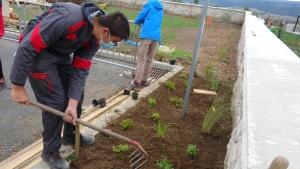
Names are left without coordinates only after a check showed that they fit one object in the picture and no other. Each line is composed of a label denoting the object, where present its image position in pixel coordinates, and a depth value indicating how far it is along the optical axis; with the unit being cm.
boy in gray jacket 200
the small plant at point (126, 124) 325
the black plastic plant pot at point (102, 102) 395
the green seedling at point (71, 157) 269
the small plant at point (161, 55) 638
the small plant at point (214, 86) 480
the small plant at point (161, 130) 312
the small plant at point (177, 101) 418
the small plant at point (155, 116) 358
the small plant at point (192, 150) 282
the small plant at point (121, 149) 280
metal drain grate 586
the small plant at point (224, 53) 722
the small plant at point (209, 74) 527
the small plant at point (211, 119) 319
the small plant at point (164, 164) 257
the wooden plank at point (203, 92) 460
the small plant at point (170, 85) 470
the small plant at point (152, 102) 402
